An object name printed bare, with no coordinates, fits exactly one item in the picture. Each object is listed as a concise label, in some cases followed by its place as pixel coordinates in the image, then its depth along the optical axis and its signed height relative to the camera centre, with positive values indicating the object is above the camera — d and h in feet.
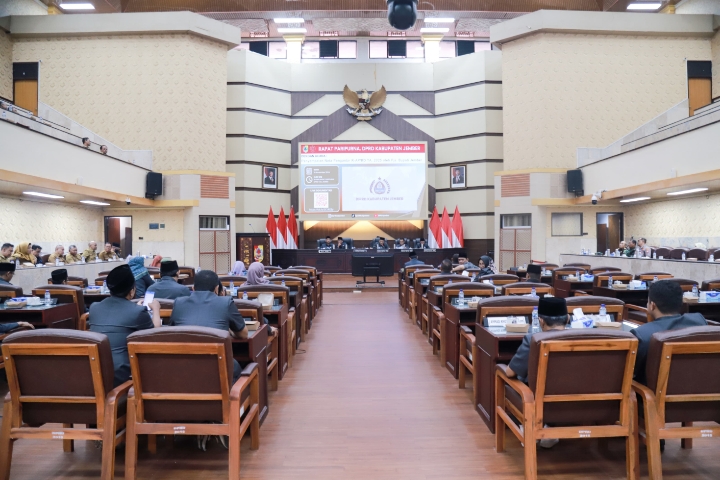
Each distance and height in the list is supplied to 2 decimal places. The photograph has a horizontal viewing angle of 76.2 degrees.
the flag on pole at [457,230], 49.35 +1.09
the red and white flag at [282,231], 47.19 +1.04
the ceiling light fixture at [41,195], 33.24 +3.57
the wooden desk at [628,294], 18.22 -2.23
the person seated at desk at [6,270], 15.56 -0.95
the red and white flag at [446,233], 48.08 +0.75
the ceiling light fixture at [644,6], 48.11 +24.72
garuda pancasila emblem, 55.47 +16.73
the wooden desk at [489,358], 9.59 -2.61
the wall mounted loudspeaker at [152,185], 44.37 +5.49
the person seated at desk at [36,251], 27.17 -0.51
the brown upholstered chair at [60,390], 6.93 -2.33
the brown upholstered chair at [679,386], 6.93 -2.31
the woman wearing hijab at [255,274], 17.57 -1.28
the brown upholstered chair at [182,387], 7.00 -2.33
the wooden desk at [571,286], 21.35 -2.22
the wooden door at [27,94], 45.47 +14.75
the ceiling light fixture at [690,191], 33.06 +3.58
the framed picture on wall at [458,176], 54.70 +7.68
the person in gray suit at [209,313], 8.82 -1.40
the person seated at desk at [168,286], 13.03 -1.27
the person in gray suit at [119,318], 8.15 -1.37
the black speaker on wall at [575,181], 44.47 +5.66
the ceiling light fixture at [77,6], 47.52 +24.74
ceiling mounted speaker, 24.95 +12.47
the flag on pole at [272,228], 47.34 +1.36
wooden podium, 52.03 -0.55
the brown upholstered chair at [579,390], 6.94 -2.37
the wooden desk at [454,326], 13.48 -2.67
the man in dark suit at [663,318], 7.63 -1.36
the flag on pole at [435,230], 48.39 +1.08
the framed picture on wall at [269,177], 54.33 +7.66
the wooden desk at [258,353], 9.40 -2.40
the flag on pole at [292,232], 48.24 +0.96
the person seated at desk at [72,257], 28.12 -0.91
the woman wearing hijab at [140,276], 14.44 -1.12
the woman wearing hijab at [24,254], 25.43 -0.66
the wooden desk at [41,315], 13.16 -2.17
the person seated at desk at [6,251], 22.31 -0.44
